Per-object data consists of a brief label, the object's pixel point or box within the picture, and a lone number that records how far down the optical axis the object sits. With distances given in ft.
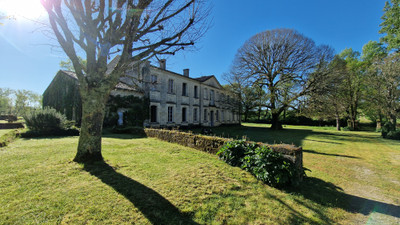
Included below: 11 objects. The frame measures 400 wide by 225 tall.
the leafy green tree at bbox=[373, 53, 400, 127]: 51.29
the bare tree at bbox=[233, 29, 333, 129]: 59.45
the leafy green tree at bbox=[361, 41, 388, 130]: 56.15
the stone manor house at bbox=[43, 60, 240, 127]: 53.24
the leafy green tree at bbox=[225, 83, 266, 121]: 65.36
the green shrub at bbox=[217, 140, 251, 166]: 16.99
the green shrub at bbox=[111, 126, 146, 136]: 40.26
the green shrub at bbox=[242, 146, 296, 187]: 12.88
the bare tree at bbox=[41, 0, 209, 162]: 15.31
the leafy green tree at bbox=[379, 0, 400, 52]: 54.75
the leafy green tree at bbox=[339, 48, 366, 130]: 75.82
